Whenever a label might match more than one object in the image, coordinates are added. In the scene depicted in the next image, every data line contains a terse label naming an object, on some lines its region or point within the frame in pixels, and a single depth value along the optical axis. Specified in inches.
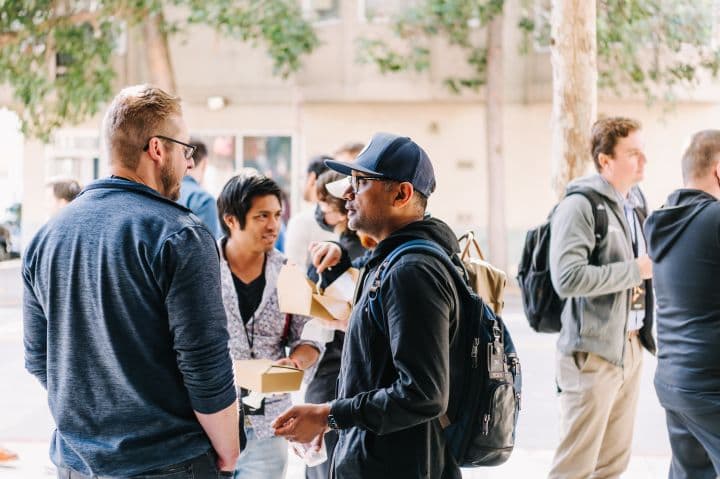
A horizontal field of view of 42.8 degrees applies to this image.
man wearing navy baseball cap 106.0
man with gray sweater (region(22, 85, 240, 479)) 104.2
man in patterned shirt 159.3
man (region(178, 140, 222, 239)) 256.5
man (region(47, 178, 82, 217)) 265.6
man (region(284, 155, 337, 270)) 207.8
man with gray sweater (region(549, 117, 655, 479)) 189.3
